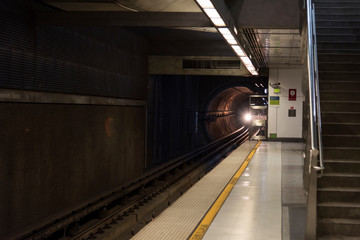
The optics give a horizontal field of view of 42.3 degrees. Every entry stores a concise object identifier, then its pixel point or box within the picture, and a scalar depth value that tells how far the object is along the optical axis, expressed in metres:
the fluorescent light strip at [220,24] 6.09
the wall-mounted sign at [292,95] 16.89
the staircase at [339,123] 4.43
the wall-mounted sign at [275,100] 16.97
